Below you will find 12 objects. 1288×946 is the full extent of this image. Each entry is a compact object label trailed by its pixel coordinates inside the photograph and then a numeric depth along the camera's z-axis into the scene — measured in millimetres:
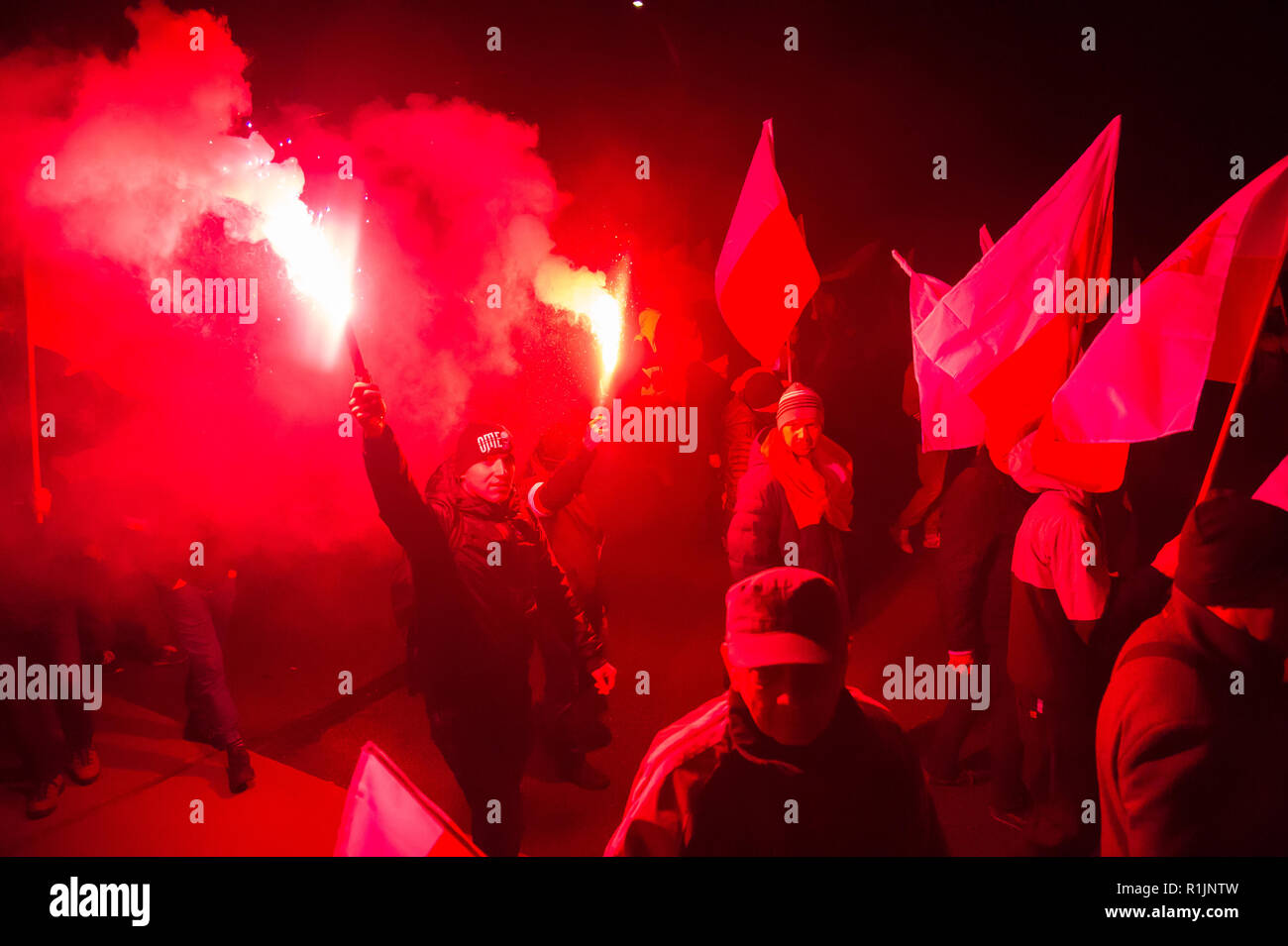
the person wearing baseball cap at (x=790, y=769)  2441
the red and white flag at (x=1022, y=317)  4152
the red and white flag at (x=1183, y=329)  3791
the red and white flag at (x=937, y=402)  4516
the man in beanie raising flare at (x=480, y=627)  3723
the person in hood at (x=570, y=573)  4004
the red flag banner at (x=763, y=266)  4457
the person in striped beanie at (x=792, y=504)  4219
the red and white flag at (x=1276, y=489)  3903
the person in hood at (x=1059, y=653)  3969
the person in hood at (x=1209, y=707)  2740
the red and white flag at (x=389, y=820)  2916
